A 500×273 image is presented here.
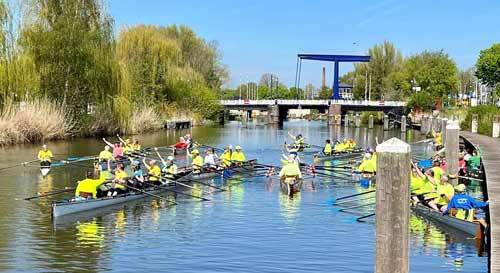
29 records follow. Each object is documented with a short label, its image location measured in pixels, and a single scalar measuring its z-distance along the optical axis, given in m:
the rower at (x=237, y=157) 34.00
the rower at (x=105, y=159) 33.55
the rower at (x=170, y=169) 27.09
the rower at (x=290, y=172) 26.97
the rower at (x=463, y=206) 18.52
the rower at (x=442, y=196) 20.22
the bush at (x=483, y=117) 53.52
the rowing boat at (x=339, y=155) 41.34
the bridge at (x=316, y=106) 106.00
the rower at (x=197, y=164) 30.05
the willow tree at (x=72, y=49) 50.56
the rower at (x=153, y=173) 25.86
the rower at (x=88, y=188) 21.39
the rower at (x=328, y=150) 42.09
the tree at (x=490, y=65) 72.44
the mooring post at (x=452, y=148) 26.69
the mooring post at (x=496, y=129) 49.41
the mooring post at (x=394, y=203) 8.49
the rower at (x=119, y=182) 22.88
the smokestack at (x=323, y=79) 195.75
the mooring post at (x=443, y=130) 48.14
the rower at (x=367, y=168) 30.33
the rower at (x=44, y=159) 32.47
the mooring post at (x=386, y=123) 93.83
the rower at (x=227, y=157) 33.19
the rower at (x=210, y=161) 31.61
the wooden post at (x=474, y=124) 57.28
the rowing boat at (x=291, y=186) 26.64
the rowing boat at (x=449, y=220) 17.94
